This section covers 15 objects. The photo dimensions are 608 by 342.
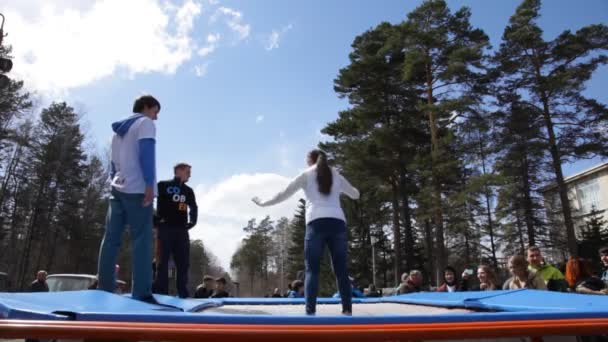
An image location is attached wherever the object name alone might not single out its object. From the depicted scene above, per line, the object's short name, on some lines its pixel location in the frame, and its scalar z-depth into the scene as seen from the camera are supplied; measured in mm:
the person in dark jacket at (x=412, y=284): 7430
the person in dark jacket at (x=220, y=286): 7746
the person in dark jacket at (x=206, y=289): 8083
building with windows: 38275
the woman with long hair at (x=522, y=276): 5008
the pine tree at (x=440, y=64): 19297
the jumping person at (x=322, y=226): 3304
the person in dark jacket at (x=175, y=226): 4367
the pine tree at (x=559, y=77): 20047
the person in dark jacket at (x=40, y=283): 8734
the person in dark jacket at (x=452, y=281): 7266
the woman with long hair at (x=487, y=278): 6044
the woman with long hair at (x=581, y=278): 5195
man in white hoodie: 3121
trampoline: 1338
